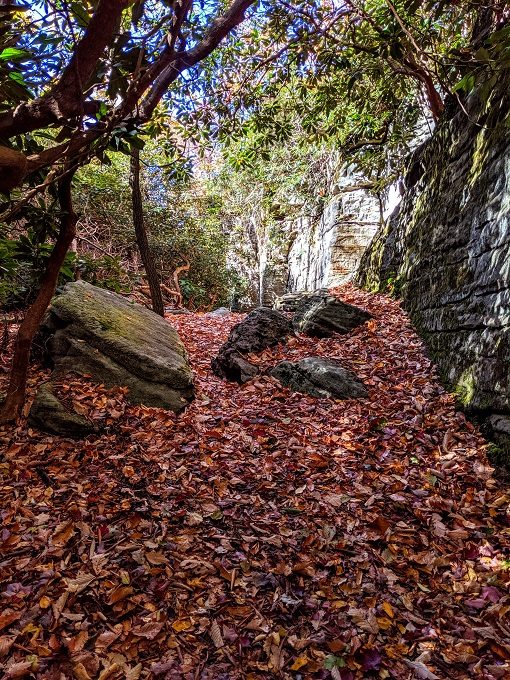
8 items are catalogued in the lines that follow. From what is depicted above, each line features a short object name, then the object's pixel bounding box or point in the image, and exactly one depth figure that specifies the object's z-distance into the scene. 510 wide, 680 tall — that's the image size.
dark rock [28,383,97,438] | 3.66
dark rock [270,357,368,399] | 4.90
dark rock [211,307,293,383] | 5.85
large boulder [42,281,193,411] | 4.39
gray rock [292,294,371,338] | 6.72
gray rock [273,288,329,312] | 8.80
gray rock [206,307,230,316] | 12.04
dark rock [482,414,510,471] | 3.28
